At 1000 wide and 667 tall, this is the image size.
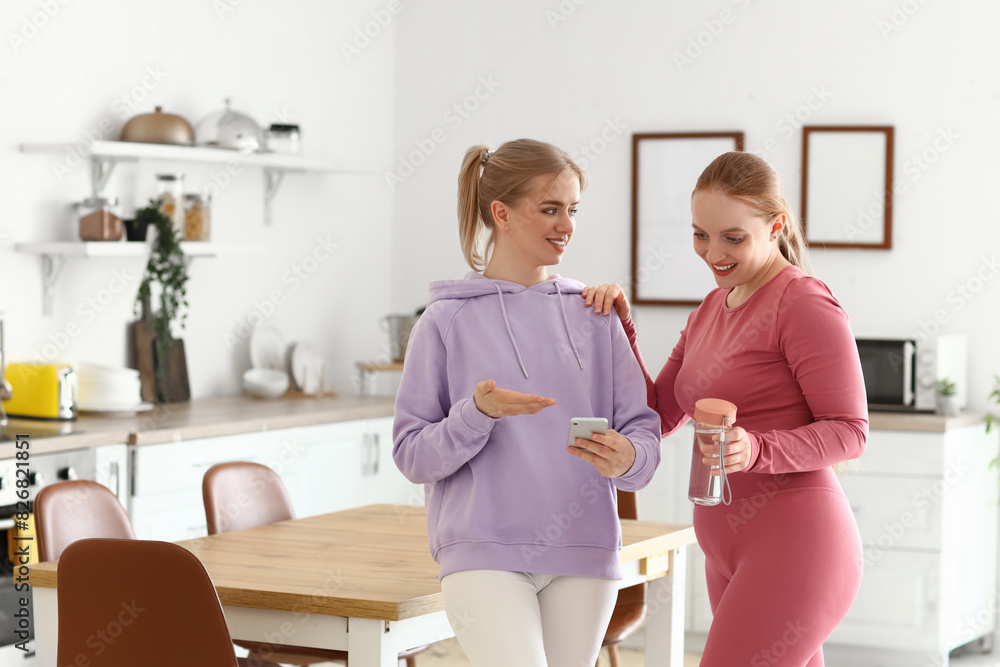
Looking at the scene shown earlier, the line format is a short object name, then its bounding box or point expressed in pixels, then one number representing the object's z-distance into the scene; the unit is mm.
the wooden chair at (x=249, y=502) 2676
